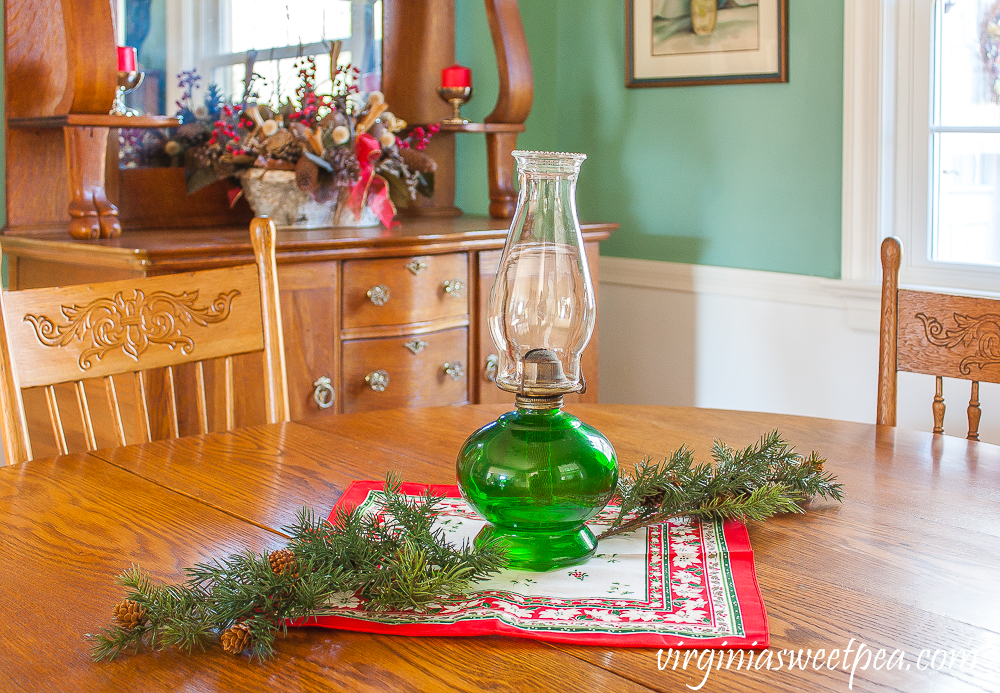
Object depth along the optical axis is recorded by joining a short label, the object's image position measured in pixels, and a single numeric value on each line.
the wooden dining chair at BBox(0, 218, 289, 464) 1.31
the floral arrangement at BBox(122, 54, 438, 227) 2.47
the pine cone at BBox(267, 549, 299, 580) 0.77
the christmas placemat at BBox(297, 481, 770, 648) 0.75
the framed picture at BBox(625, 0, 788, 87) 2.72
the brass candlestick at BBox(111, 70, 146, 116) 2.43
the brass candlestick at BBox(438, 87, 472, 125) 2.85
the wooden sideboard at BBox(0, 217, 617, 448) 2.17
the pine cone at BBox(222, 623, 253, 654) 0.72
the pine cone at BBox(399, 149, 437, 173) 2.73
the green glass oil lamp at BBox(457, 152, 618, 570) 0.83
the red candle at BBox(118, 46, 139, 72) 2.42
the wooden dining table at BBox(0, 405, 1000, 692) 0.70
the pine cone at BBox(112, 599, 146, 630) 0.73
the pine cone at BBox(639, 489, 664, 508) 1.00
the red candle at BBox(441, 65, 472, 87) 2.85
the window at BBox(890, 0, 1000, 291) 2.39
